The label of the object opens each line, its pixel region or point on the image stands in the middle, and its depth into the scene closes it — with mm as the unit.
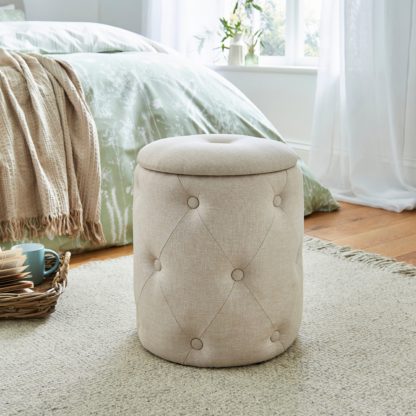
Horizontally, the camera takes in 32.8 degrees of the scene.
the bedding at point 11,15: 3803
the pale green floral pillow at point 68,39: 2520
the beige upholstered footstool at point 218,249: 1381
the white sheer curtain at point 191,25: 4211
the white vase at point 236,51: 3973
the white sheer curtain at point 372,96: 2912
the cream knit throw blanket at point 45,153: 2037
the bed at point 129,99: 2287
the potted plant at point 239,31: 3961
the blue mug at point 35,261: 1795
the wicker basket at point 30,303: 1673
